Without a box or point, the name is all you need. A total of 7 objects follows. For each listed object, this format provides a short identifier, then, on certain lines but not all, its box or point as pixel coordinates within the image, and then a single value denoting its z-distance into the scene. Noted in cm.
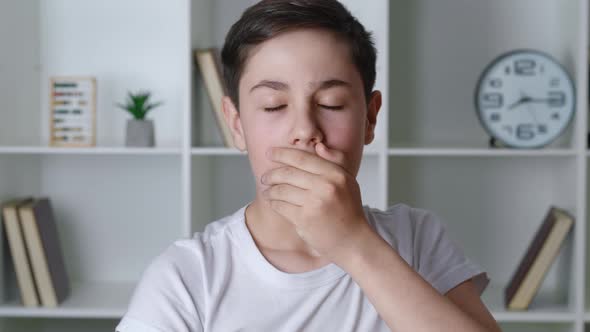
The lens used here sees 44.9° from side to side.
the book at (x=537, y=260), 208
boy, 88
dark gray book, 212
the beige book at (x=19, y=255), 211
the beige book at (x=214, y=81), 214
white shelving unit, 238
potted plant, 219
